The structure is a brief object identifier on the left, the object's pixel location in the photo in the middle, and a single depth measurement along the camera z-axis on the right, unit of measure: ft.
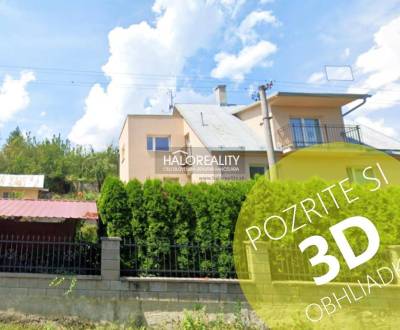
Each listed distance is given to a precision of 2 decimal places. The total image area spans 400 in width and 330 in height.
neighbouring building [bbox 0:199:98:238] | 27.84
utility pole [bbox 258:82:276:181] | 39.73
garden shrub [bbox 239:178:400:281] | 28.60
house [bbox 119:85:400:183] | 54.39
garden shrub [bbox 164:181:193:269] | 27.53
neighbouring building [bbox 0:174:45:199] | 93.61
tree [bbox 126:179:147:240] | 27.94
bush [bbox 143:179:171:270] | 27.20
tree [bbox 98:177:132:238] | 27.53
